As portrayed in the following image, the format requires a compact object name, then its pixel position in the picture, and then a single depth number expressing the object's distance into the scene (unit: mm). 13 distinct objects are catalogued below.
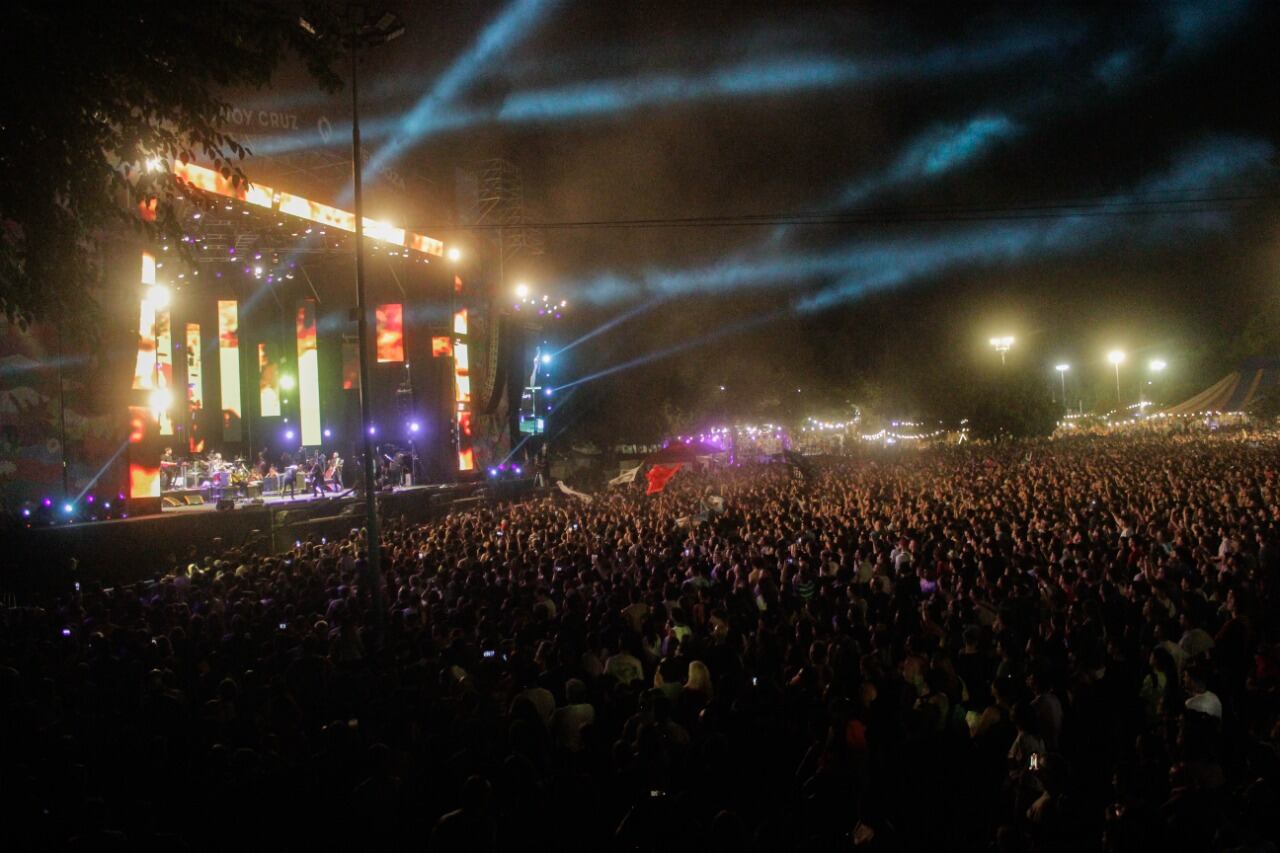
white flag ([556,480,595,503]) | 21388
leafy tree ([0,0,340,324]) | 4848
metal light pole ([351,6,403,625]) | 8930
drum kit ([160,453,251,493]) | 24827
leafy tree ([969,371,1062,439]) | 43656
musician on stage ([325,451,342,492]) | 27969
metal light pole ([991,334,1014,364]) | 48500
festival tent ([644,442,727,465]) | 27625
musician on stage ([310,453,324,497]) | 26250
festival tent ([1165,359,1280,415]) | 42344
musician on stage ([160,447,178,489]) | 24625
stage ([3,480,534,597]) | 15320
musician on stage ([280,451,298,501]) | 25073
